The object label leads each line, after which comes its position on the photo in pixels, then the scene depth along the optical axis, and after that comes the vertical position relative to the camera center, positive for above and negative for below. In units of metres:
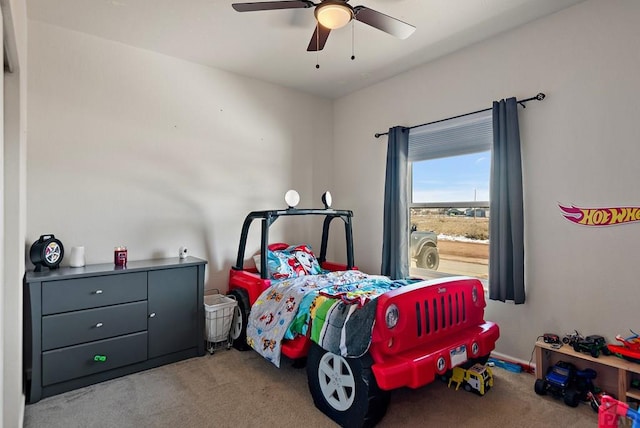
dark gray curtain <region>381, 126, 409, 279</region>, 3.48 +0.04
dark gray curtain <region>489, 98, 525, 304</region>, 2.68 +0.02
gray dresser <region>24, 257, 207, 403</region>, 2.34 -0.78
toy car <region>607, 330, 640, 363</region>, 2.09 -0.81
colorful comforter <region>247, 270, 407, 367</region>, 1.98 -0.63
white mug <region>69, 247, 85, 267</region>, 2.71 -0.33
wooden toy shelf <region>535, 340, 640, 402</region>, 2.08 -1.00
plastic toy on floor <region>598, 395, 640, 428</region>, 1.17 -0.67
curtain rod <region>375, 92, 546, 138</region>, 2.66 +0.88
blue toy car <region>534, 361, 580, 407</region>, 2.23 -1.11
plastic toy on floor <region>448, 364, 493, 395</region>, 2.36 -1.11
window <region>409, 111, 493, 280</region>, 3.12 +0.17
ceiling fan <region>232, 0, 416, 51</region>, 1.99 +1.19
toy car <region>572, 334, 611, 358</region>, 2.22 -0.84
